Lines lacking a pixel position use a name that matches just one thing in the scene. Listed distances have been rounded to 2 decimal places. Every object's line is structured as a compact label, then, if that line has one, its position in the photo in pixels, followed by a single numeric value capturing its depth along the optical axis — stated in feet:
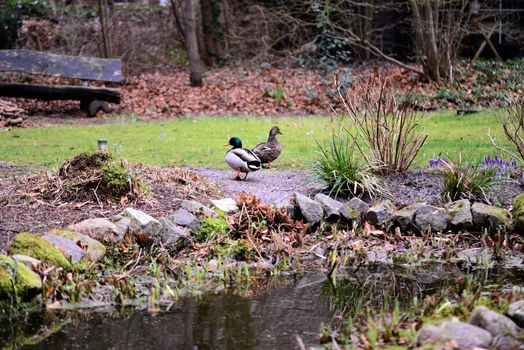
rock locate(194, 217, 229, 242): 24.36
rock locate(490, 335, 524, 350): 14.80
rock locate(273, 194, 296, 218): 26.35
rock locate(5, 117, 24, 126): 51.24
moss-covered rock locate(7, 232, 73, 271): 20.07
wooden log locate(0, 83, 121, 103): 56.29
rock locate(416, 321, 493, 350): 14.60
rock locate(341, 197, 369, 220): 26.37
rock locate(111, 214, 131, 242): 22.98
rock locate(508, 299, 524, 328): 15.81
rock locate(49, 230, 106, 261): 21.76
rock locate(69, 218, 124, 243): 22.82
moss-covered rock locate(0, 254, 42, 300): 18.21
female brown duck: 33.22
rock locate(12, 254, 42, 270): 19.35
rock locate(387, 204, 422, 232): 26.09
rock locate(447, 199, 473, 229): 25.84
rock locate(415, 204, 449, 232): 25.99
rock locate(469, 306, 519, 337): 15.21
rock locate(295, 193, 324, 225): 25.98
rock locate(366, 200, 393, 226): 26.08
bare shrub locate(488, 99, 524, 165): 28.45
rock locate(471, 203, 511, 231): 25.44
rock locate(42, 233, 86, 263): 20.86
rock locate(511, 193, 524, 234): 25.03
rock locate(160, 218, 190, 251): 23.30
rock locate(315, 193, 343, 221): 26.27
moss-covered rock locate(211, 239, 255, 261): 23.70
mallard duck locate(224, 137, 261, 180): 29.96
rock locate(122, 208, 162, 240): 23.26
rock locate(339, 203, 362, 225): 26.21
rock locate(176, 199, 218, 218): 25.26
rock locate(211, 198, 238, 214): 25.84
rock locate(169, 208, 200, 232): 24.31
